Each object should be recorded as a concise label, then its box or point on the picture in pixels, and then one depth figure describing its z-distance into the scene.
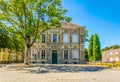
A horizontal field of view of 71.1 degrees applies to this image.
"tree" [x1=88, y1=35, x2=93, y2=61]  29.51
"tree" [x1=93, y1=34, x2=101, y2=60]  28.86
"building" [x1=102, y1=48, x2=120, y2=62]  34.28
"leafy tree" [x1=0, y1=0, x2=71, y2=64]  12.50
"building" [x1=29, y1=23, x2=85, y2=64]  17.26
